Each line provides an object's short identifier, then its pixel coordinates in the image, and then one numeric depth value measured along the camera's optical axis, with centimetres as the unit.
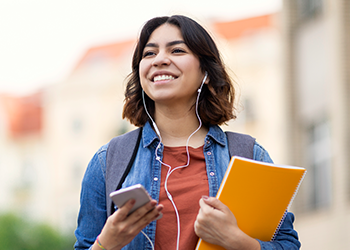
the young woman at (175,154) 237
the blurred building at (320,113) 983
